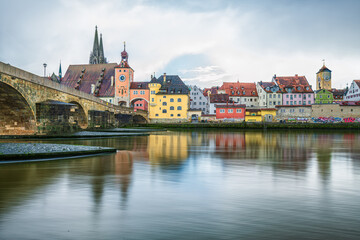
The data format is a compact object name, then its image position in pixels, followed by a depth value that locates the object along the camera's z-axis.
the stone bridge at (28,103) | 23.33
